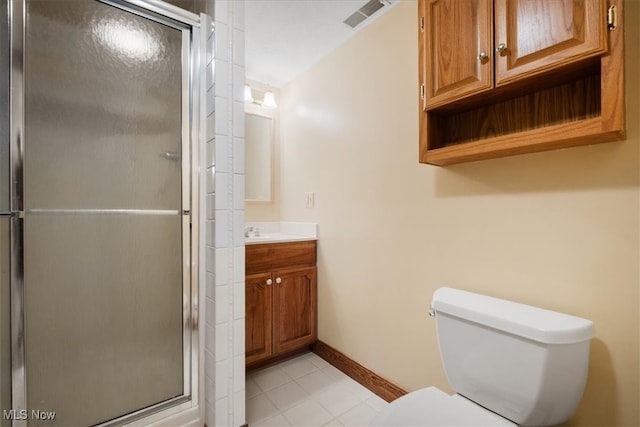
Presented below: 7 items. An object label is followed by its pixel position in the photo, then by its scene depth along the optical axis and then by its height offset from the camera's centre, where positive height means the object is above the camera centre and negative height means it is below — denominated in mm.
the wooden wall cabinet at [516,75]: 860 +474
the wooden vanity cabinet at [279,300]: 1945 -608
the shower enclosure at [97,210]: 1100 +16
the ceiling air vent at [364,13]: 1637 +1168
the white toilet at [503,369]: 909 -521
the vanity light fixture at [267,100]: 2421 +947
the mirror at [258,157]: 2469 +484
